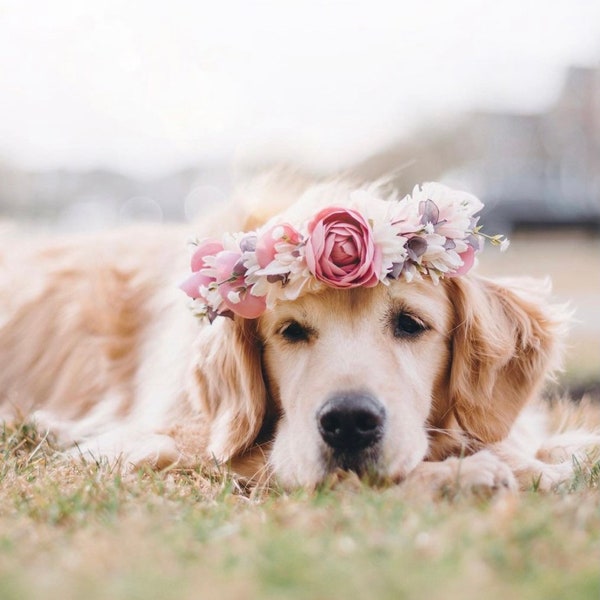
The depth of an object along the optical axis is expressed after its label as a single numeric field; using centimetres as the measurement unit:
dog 271
